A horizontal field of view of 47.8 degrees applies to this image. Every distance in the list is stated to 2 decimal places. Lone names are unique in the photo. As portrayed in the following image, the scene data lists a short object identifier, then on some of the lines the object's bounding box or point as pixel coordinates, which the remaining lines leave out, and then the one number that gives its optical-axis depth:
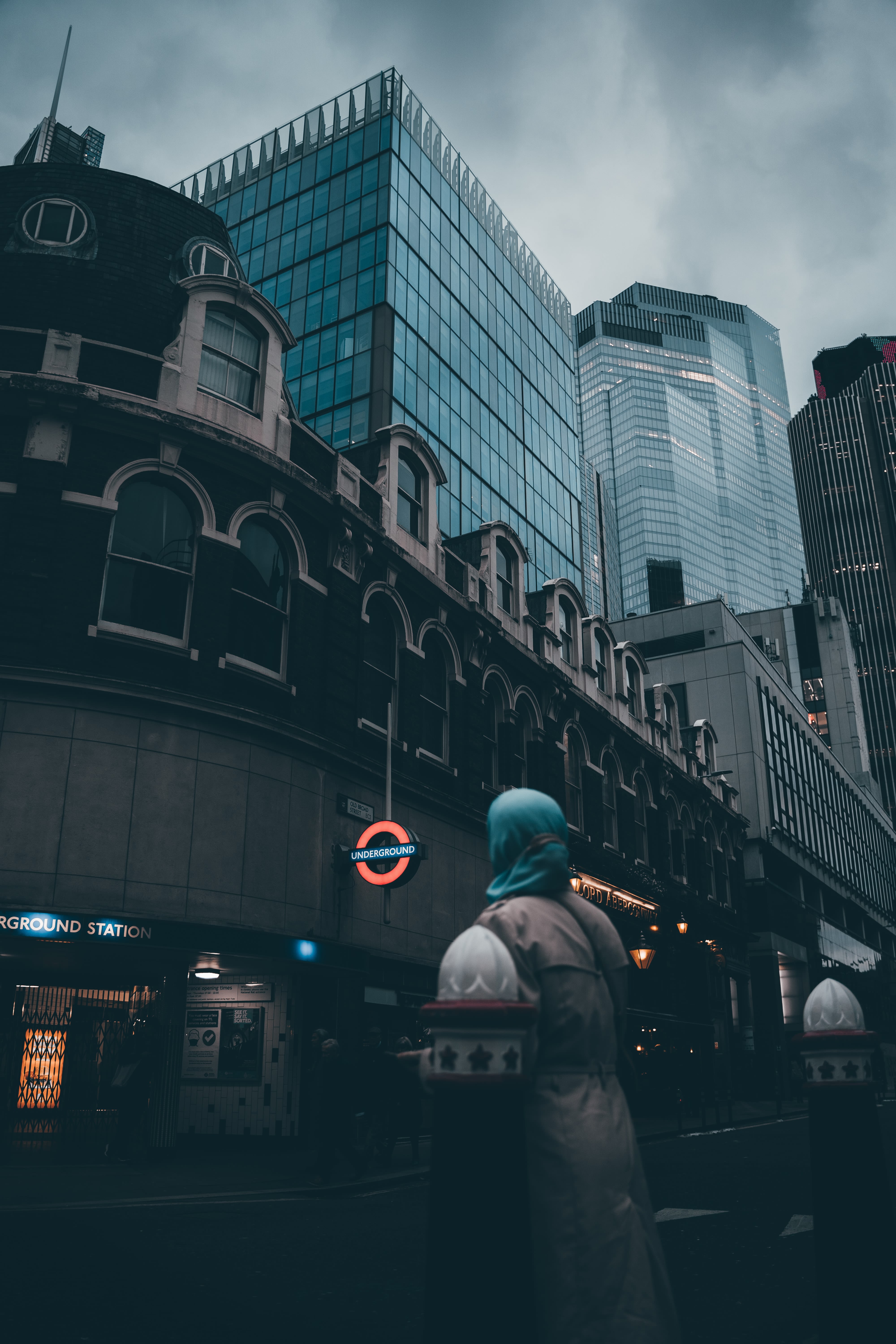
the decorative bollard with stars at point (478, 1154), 2.43
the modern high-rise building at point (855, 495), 164.88
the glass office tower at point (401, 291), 46.84
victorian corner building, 13.88
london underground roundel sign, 16.28
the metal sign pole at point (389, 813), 17.50
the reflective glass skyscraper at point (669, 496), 166.38
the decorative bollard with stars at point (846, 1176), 4.34
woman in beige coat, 2.81
